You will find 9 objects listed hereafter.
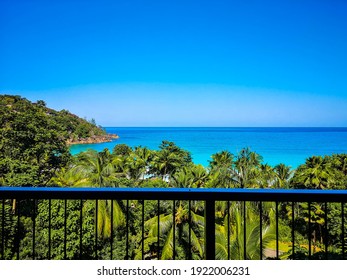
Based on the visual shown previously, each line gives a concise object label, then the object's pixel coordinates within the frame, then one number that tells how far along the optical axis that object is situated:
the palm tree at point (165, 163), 27.93
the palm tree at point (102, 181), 13.55
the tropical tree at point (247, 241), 7.63
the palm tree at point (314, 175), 20.22
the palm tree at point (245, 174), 17.91
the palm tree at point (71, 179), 16.08
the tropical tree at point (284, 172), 22.94
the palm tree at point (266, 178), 18.07
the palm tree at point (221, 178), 17.84
